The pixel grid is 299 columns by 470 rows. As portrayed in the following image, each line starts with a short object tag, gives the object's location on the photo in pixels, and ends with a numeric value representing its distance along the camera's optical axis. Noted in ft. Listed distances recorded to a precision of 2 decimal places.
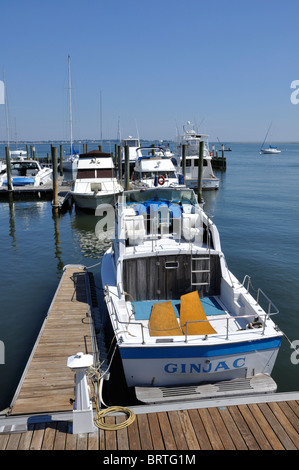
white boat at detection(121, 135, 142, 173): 140.87
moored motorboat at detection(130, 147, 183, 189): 97.02
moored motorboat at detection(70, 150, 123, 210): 81.05
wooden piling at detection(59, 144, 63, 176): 132.09
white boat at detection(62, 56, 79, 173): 130.46
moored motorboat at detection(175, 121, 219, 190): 121.49
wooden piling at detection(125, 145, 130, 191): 88.36
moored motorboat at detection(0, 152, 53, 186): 109.99
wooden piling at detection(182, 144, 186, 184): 106.50
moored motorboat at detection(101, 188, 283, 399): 21.90
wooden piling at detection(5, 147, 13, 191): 96.89
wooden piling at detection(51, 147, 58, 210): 84.33
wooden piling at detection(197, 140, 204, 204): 93.96
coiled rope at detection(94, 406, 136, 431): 17.90
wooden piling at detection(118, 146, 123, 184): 108.83
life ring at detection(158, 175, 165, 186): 66.62
